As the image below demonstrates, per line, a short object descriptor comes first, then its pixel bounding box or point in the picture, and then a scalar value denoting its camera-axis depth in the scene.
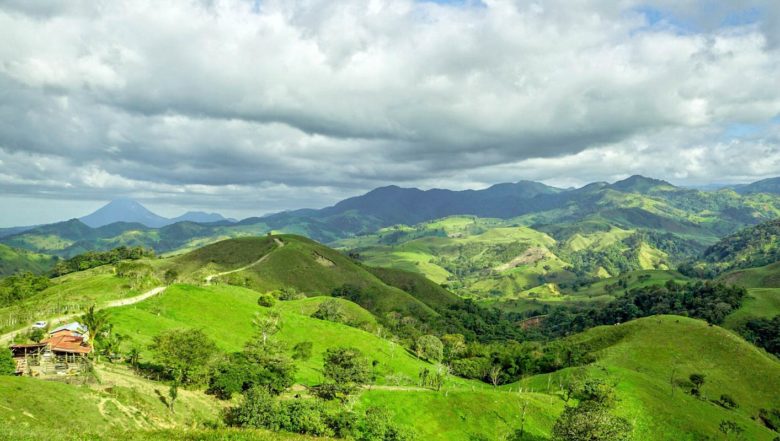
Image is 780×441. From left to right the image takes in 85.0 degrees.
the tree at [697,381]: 136.50
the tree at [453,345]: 167.50
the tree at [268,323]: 121.09
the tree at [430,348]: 162.38
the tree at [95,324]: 78.75
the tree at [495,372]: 140.55
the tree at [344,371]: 87.69
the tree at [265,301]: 163.25
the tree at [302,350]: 113.88
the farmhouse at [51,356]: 72.19
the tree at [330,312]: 179.50
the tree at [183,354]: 73.81
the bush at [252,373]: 75.88
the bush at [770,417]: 126.26
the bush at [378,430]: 67.94
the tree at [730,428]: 104.90
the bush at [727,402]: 131.00
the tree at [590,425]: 64.38
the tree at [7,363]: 62.36
